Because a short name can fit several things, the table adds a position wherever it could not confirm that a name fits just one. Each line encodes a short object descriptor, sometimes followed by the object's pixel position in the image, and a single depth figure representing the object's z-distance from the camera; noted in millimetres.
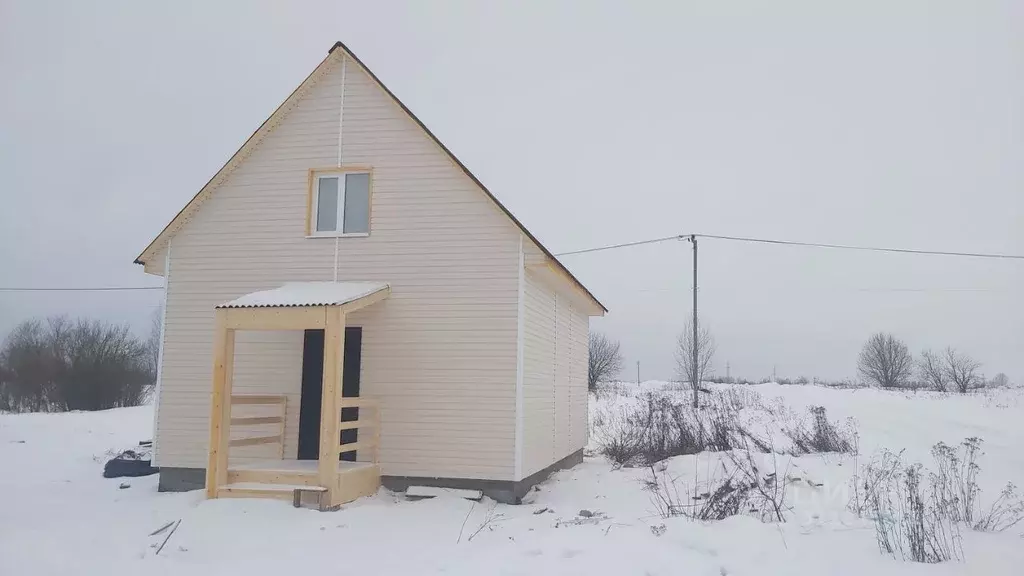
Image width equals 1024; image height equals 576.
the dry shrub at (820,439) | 15047
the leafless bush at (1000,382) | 53038
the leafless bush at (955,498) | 8117
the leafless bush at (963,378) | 47250
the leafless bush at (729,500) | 8609
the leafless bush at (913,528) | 6645
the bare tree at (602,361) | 48325
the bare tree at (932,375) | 48719
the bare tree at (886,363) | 58406
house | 11156
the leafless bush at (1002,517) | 7889
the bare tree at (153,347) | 43231
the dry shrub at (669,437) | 15219
